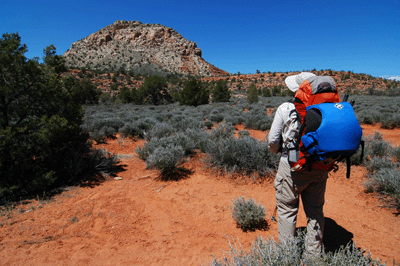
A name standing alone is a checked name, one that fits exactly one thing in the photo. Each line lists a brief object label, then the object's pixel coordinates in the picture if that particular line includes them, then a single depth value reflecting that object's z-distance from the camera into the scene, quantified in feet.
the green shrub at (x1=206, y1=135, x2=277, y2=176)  14.94
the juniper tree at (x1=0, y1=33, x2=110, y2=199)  11.62
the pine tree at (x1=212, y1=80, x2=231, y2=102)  70.49
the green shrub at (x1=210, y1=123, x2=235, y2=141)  20.15
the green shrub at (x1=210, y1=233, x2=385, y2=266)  4.72
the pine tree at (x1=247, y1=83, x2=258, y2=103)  65.51
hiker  6.05
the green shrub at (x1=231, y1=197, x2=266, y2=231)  9.55
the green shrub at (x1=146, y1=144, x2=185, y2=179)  15.06
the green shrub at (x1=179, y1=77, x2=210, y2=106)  62.86
